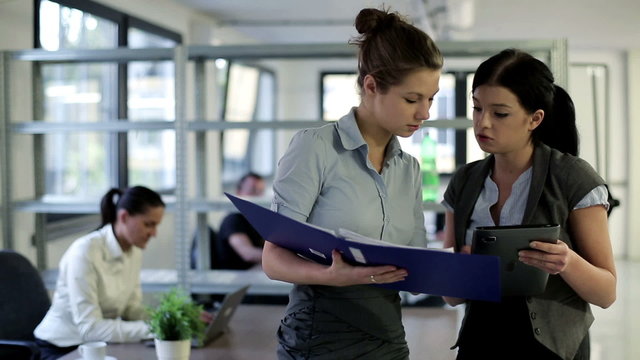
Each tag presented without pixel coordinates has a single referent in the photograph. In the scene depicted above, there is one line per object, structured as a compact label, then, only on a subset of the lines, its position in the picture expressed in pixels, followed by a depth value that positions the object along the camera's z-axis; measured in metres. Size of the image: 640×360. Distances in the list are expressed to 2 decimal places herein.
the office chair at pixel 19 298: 2.94
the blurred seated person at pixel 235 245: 4.95
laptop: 2.62
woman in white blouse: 2.91
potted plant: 2.33
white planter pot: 2.32
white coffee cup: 2.20
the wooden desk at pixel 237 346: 2.50
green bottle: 4.25
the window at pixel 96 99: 4.73
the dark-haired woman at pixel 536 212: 1.62
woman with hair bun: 1.46
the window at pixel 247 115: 8.16
